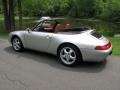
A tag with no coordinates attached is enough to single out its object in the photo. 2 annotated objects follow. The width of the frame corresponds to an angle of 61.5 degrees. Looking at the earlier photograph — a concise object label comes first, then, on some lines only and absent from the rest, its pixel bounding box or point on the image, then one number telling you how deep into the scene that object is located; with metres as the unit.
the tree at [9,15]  8.93
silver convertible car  2.75
